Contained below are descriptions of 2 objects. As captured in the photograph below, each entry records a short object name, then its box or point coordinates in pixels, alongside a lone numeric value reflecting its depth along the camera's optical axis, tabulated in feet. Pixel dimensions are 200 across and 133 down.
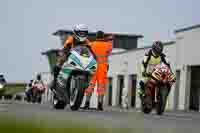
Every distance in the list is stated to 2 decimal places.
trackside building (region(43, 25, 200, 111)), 133.80
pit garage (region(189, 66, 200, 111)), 138.31
